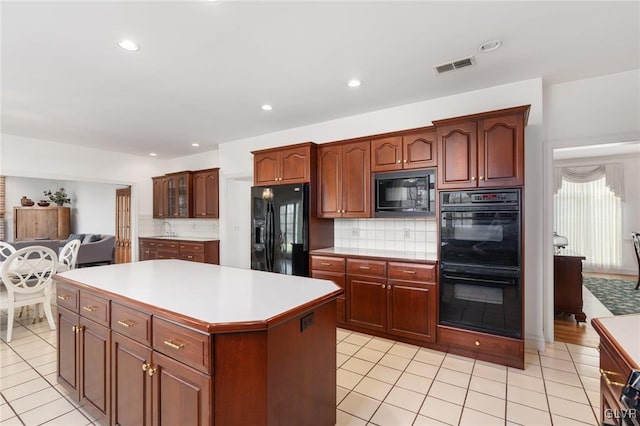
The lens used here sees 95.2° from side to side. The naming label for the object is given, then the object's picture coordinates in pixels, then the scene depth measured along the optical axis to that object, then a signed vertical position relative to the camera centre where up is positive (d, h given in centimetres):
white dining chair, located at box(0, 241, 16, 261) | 379 -42
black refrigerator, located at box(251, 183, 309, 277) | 363 -20
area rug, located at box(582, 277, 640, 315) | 402 -134
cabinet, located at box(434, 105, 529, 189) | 251 +57
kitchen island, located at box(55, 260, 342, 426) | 120 -65
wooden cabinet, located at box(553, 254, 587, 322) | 348 -89
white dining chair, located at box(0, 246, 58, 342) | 311 -73
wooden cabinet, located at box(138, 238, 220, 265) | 518 -68
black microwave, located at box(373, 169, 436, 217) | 306 +21
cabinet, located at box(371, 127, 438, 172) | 304 +67
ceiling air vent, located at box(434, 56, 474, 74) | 250 +130
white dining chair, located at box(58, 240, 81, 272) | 391 -56
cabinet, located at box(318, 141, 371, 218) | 345 +40
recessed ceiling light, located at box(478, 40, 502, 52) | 224 +130
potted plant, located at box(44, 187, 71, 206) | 902 +56
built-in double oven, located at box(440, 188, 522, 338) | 251 -43
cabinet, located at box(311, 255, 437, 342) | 286 -86
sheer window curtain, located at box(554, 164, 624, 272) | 626 -1
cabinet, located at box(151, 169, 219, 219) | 552 +38
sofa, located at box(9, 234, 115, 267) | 705 -82
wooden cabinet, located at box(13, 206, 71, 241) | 808 -24
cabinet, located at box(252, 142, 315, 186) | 373 +65
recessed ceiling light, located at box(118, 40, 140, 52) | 220 +129
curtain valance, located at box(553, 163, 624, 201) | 620 +83
